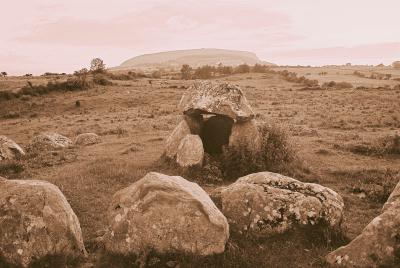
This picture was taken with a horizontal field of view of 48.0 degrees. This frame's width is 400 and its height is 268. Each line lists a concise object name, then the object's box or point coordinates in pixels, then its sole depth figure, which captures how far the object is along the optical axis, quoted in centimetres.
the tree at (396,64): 9575
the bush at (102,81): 4629
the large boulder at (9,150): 1820
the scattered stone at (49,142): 2062
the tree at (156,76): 6324
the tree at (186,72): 6400
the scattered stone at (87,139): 2215
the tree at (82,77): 4372
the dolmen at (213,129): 1600
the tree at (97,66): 5647
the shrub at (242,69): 6716
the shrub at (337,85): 5062
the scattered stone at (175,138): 1667
